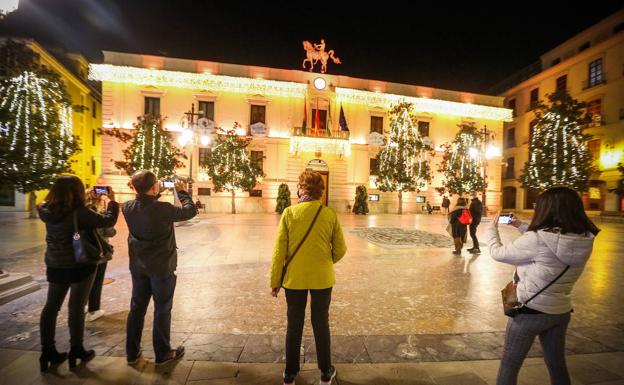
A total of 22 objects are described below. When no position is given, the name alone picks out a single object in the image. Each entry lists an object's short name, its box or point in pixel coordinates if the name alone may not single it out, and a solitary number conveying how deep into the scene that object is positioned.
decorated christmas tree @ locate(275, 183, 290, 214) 24.45
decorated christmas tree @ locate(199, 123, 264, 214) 23.38
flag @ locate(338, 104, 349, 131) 25.41
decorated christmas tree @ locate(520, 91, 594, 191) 19.66
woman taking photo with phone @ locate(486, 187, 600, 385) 2.08
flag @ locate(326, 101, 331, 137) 26.25
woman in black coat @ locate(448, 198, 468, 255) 8.85
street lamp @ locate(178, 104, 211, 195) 14.96
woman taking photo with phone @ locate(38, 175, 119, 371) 3.02
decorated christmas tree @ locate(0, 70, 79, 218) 12.05
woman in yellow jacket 2.63
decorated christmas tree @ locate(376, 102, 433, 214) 26.08
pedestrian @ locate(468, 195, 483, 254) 9.34
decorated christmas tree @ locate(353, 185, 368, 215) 25.83
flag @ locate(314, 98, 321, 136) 25.45
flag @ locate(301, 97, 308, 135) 25.36
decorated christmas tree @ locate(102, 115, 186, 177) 20.38
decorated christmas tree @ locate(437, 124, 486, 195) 26.61
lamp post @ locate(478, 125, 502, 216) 21.20
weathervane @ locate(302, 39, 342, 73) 26.80
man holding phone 2.93
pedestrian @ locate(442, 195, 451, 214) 27.31
